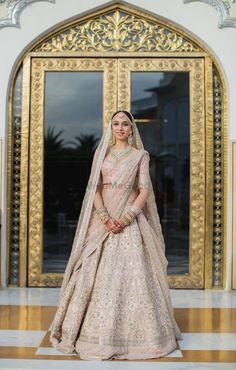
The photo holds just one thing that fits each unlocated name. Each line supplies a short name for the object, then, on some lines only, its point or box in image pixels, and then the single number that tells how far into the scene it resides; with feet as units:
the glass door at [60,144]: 15.66
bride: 8.83
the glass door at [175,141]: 15.53
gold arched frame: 15.42
